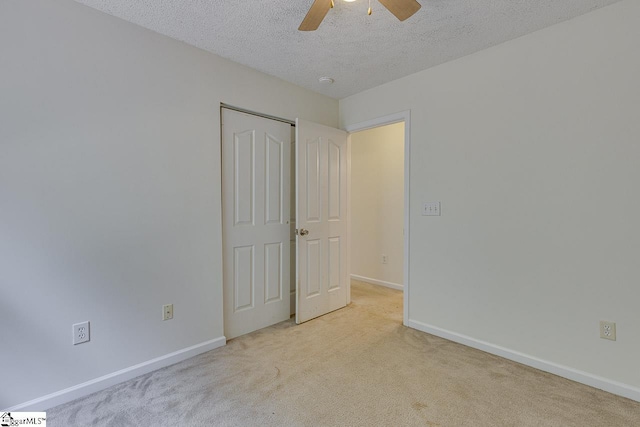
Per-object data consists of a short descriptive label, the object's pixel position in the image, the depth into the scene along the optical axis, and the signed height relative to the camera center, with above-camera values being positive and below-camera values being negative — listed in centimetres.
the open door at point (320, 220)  294 -17
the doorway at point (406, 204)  287 +0
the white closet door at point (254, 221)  261 -15
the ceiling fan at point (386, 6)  151 +102
